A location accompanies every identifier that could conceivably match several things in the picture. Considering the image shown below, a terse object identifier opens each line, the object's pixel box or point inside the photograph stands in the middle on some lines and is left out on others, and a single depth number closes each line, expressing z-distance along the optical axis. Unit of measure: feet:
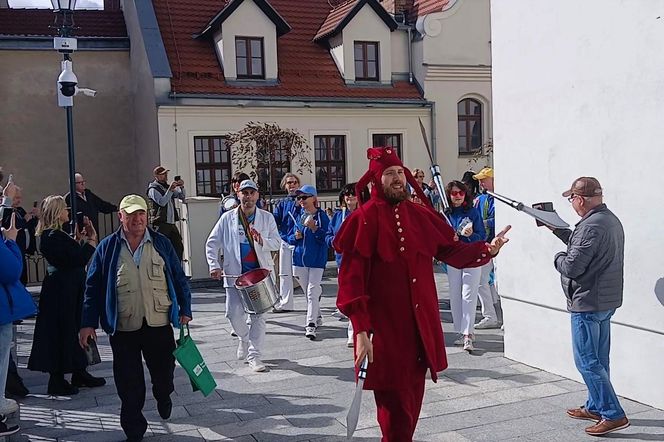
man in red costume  14.29
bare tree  60.95
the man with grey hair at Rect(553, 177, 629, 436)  17.15
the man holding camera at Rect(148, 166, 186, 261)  43.11
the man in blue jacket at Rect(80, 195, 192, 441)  17.98
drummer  25.17
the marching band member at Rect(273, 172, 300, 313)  32.32
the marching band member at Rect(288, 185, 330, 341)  30.01
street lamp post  31.01
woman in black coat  22.65
